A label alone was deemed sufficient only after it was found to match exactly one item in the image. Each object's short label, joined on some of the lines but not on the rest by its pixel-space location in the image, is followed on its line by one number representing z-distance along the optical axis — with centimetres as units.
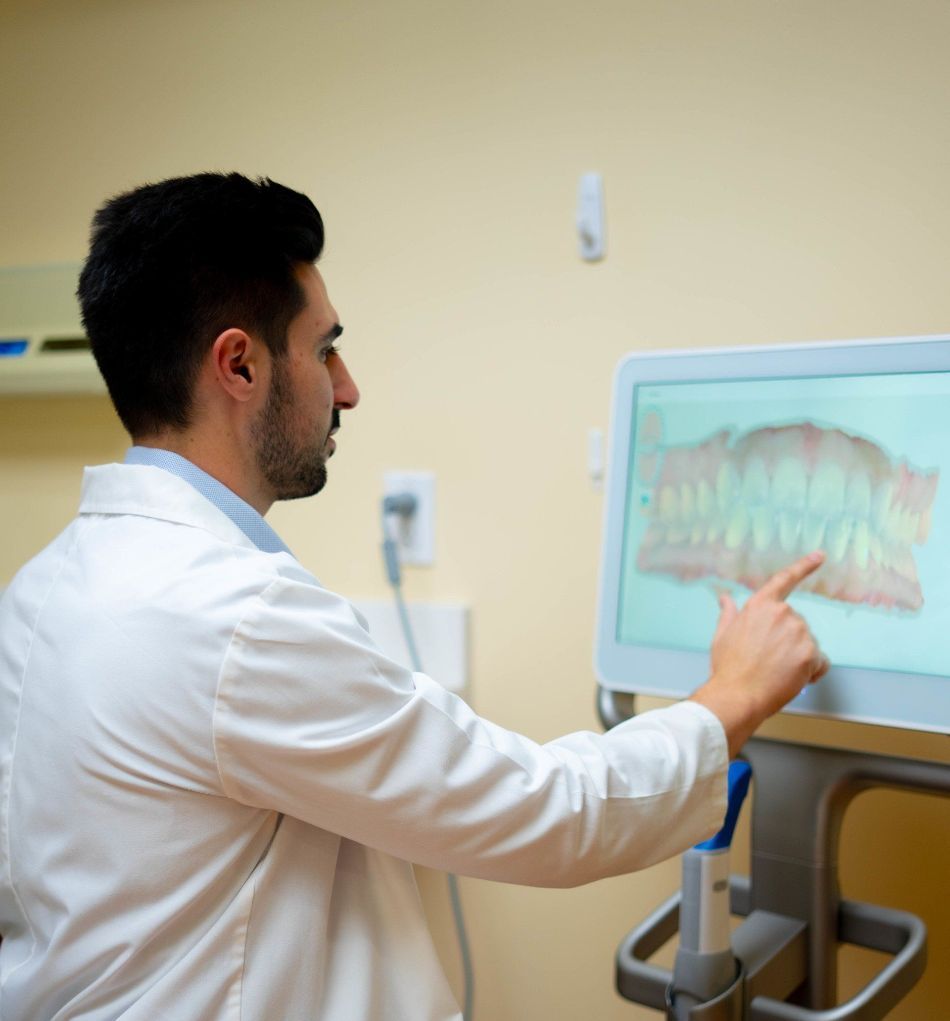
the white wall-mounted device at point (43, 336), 185
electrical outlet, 170
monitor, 107
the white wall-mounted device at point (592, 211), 156
